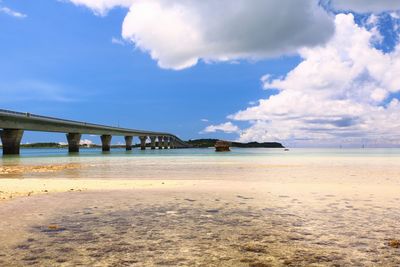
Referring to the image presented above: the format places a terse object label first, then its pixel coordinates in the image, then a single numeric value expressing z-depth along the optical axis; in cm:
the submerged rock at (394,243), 643
